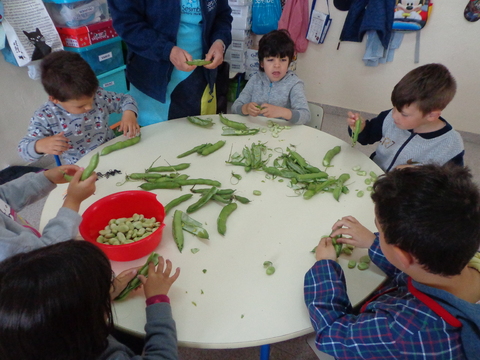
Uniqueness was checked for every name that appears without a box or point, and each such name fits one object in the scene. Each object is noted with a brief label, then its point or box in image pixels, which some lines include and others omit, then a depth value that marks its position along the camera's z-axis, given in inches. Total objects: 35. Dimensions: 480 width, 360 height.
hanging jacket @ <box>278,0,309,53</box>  148.6
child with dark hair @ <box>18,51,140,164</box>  65.3
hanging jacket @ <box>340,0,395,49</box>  134.2
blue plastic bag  149.5
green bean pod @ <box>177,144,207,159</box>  68.8
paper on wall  101.7
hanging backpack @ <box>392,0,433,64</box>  131.3
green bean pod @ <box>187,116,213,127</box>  80.0
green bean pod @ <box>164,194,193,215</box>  54.4
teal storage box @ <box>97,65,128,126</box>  129.7
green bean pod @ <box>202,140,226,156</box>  69.1
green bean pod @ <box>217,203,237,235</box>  50.2
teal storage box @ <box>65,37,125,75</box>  121.1
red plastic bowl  43.7
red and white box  112.5
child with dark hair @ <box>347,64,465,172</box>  63.3
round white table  38.4
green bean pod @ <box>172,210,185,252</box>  47.8
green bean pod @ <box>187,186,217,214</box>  54.3
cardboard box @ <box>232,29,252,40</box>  153.2
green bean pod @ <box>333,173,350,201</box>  57.4
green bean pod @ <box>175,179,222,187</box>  59.7
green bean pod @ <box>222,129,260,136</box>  76.9
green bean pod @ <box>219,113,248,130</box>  78.7
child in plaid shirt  32.8
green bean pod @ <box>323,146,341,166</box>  66.6
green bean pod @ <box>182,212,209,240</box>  49.0
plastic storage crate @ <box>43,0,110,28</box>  110.3
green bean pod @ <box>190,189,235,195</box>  57.1
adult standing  77.2
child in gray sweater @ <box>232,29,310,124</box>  86.7
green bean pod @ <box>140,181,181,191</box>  59.0
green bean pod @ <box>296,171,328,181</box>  60.7
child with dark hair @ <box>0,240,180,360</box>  27.2
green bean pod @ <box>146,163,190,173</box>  63.3
